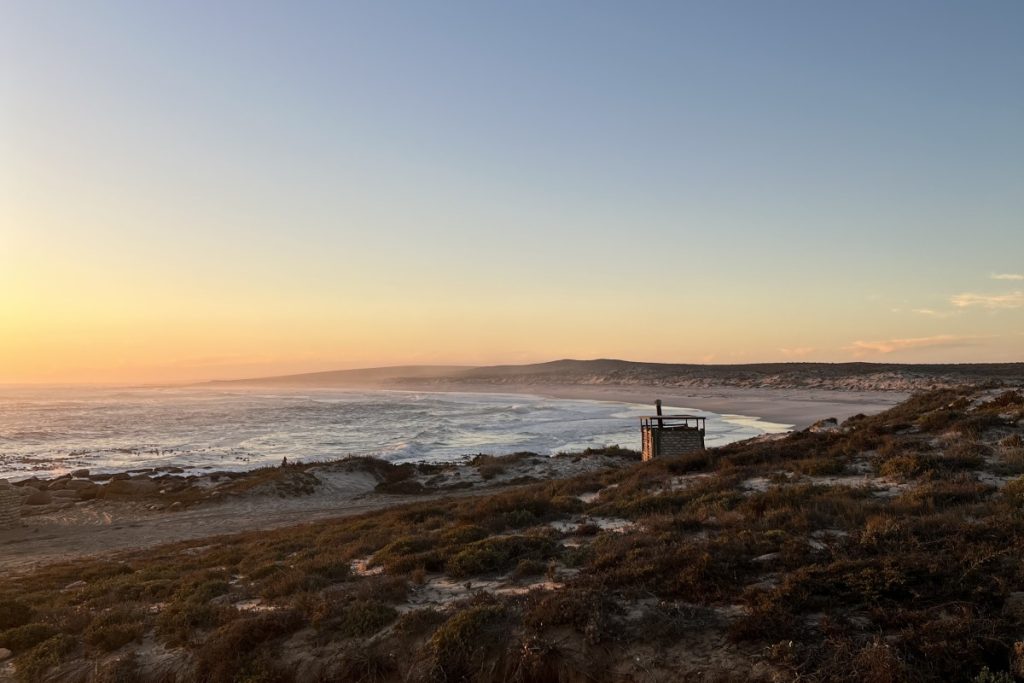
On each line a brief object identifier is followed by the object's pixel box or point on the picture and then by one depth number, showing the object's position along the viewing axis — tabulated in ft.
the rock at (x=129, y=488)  92.53
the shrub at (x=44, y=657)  28.43
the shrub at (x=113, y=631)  30.19
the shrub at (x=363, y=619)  26.53
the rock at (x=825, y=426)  76.59
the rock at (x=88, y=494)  89.55
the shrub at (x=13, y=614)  34.96
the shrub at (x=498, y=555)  33.50
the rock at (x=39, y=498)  87.30
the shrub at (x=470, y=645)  22.68
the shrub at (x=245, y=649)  25.02
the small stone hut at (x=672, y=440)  84.84
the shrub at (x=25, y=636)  31.65
